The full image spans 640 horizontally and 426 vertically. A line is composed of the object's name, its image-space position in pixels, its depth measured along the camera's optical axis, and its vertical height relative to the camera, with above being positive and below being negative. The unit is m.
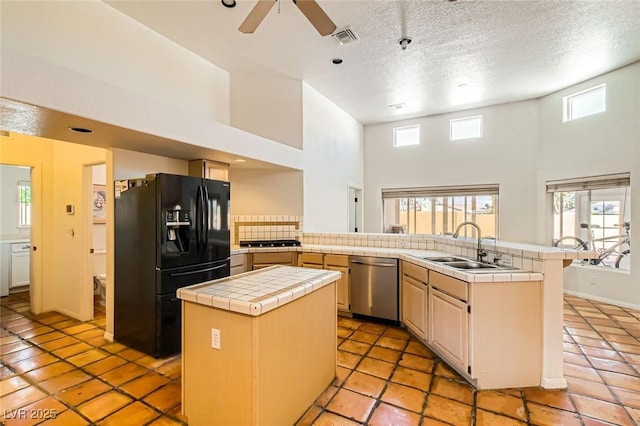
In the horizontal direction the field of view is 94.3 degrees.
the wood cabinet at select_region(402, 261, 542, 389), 2.33 -0.97
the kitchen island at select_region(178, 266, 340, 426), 1.64 -0.84
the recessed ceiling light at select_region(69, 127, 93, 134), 2.45 +0.68
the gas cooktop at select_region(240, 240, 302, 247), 4.41 -0.48
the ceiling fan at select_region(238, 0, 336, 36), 1.96 +1.36
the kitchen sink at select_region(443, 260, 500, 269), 2.87 -0.53
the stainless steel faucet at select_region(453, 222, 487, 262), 2.92 -0.41
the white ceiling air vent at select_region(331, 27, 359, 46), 3.35 +2.03
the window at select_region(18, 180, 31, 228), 5.68 +0.13
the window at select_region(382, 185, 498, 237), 6.19 +0.06
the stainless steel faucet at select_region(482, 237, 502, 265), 2.75 -0.41
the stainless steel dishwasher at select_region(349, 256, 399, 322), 3.62 -0.95
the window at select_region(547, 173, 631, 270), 4.52 -0.07
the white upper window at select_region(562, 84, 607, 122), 4.63 +1.78
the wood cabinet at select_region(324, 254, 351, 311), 3.92 -0.89
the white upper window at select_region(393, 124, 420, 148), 6.83 +1.78
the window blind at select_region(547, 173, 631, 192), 4.40 +0.46
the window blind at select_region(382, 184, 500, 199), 6.08 +0.45
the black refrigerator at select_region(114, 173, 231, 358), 2.87 -0.42
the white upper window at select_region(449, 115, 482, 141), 6.20 +1.78
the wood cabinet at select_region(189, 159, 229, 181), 3.80 +0.56
